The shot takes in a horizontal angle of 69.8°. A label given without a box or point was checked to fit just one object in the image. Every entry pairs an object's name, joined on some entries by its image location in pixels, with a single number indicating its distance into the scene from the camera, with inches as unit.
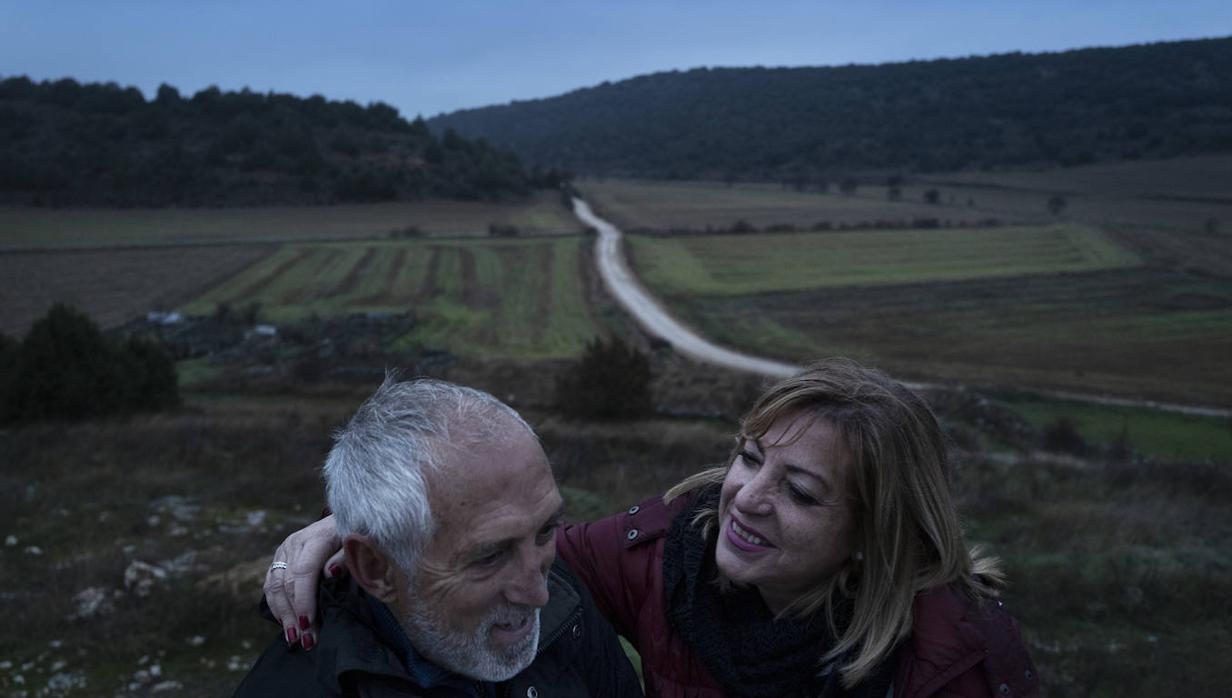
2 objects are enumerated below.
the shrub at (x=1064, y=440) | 755.4
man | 69.9
